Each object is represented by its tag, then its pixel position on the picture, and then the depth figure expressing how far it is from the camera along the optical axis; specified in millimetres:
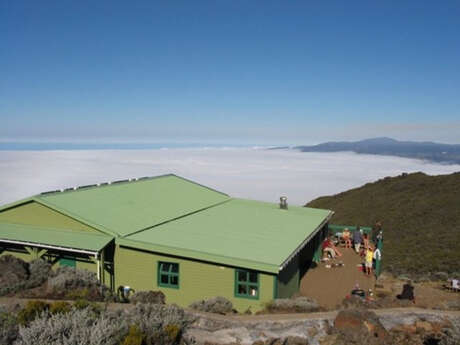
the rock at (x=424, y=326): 9886
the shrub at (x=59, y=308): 7719
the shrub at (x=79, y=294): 10814
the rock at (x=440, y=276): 24672
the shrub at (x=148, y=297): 12383
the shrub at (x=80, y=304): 8466
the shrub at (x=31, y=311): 7644
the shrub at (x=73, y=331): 6059
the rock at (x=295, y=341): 8617
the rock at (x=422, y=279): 24125
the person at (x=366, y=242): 23088
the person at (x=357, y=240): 22831
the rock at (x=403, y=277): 24844
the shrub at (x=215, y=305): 11617
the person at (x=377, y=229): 24516
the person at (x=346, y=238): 24527
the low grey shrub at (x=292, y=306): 11648
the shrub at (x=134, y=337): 6184
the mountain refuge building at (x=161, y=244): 13953
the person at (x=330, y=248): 22067
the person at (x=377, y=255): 18625
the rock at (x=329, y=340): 8647
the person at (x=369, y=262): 18641
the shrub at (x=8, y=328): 6586
